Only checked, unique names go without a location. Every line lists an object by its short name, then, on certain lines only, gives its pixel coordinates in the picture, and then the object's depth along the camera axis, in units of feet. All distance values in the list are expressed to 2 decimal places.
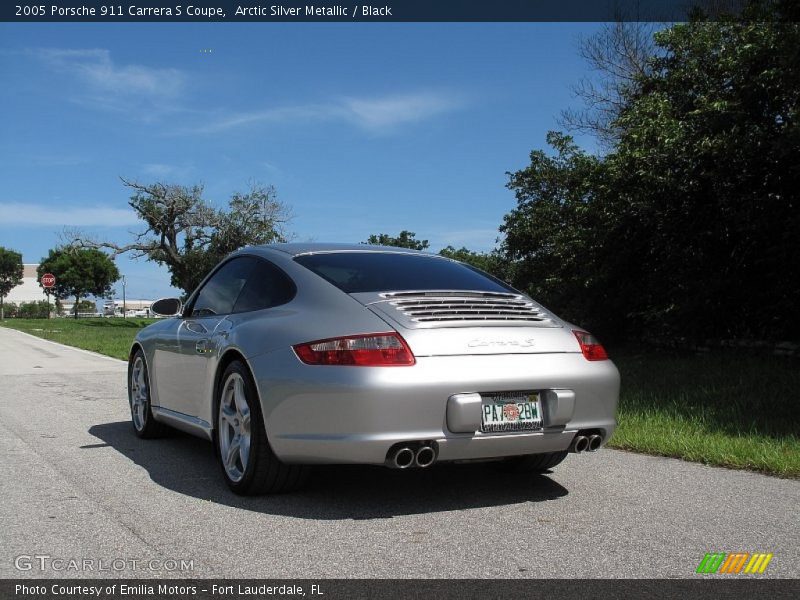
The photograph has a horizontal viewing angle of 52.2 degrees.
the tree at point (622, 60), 83.82
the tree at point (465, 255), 291.15
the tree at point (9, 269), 305.79
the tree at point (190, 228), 156.04
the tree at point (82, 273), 262.26
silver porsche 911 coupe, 13.34
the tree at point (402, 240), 317.42
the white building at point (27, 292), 436.35
